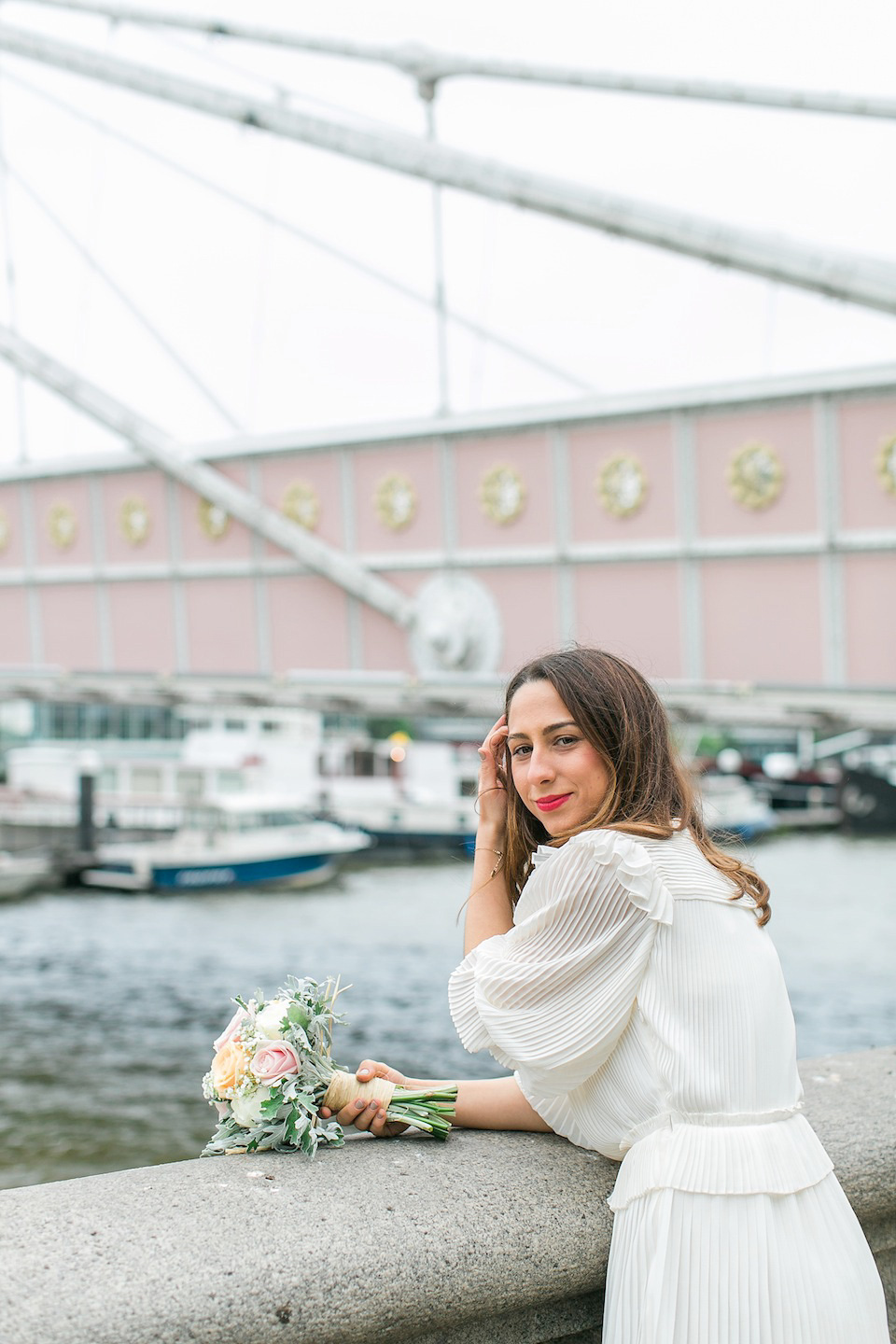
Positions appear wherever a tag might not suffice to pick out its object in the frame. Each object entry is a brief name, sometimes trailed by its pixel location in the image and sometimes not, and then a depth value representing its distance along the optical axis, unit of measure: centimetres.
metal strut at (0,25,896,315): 740
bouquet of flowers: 260
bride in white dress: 207
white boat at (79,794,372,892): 3431
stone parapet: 197
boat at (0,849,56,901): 3244
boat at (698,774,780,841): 4822
